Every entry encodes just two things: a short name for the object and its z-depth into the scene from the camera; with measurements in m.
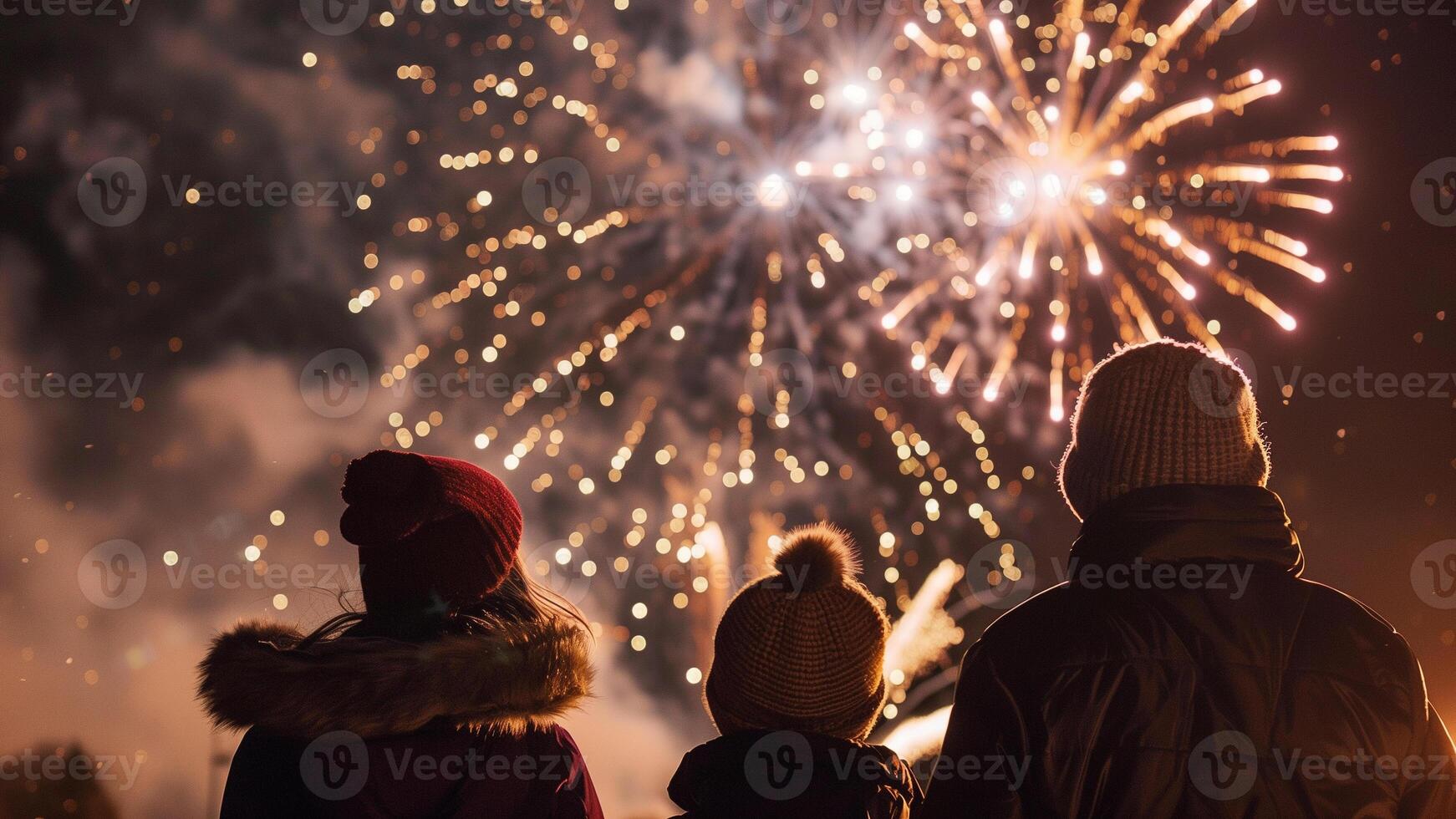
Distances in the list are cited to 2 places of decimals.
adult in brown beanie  2.09
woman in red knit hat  2.23
